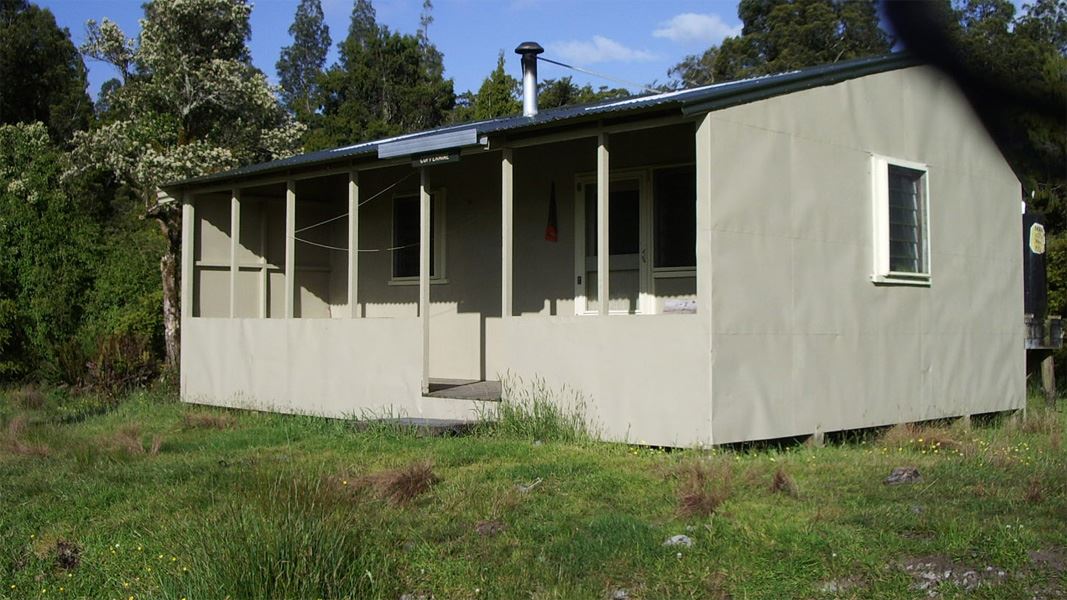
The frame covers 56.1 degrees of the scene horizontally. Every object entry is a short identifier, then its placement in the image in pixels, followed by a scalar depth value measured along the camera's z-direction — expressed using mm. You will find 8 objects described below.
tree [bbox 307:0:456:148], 38094
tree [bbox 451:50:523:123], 28078
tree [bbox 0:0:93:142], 32438
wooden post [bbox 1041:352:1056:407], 13523
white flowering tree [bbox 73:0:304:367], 19547
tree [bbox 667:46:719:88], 35500
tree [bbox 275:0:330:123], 53469
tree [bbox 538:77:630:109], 33562
